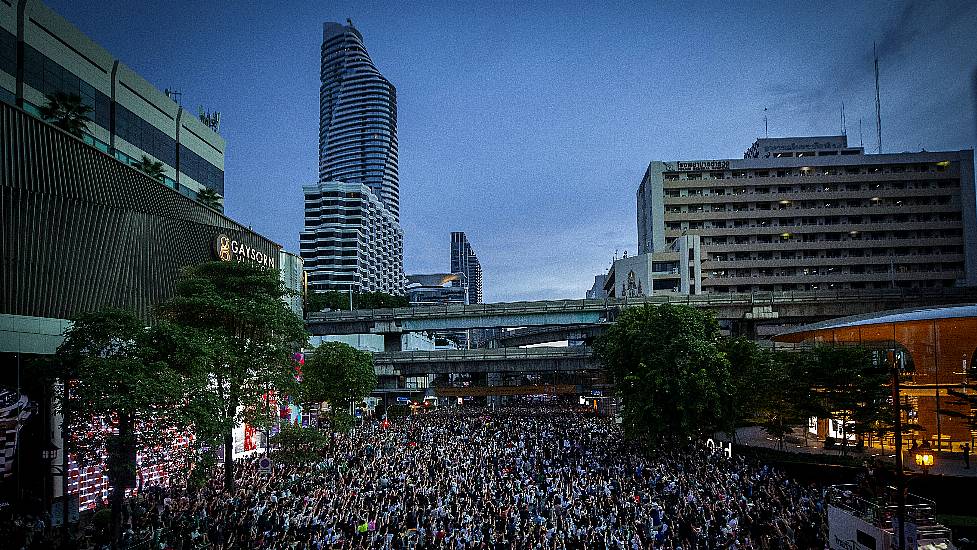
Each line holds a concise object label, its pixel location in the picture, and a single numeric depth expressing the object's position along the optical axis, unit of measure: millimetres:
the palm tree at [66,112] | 34844
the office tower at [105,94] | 33406
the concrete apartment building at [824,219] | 87938
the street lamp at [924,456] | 23983
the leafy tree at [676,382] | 33469
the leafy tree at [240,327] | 25250
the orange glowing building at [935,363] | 33406
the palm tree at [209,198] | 50969
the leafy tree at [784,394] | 36719
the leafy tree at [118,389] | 19641
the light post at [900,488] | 15273
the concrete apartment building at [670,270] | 84375
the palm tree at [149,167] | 42938
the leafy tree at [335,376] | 40219
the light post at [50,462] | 25656
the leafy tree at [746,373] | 37938
